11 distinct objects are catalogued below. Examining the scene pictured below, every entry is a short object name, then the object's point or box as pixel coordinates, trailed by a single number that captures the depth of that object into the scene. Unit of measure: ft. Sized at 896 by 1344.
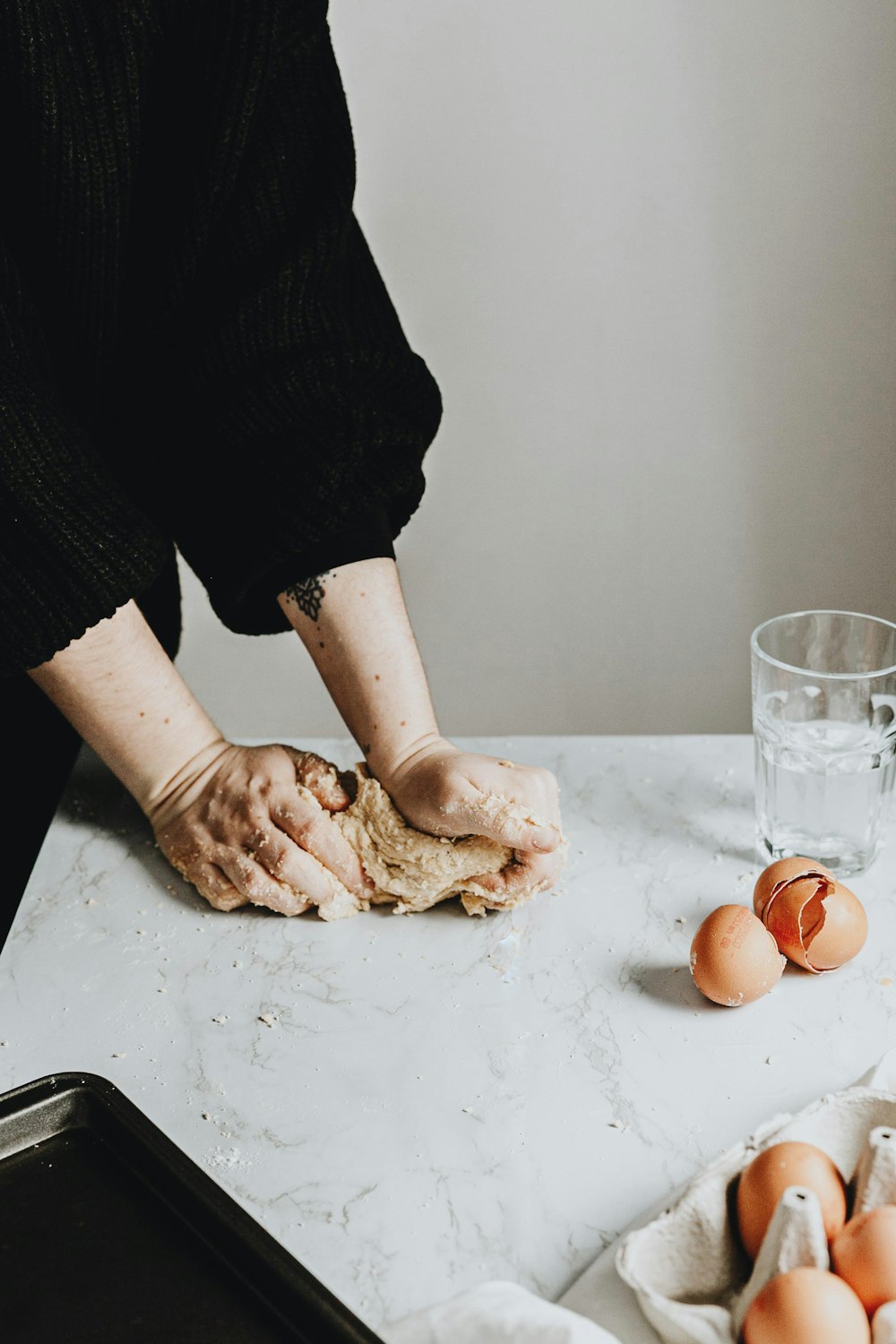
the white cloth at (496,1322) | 1.55
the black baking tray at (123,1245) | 1.70
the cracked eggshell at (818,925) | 2.38
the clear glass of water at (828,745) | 2.74
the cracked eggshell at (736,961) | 2.31
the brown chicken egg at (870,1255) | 1.51
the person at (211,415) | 2.66
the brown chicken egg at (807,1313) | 1.46
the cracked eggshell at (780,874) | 2.50
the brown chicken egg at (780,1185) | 1.66
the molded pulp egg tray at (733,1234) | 1.56
